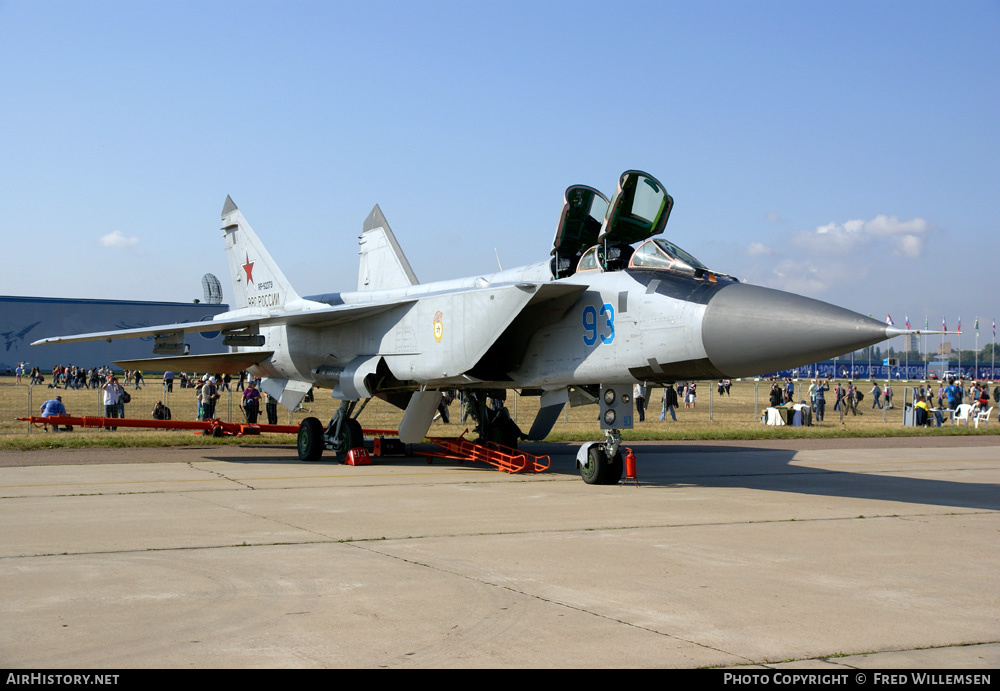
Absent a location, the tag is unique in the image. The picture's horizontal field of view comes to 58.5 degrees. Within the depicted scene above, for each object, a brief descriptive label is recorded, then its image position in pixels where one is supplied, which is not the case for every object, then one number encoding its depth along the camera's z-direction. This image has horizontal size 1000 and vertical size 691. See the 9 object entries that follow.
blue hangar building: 78.19
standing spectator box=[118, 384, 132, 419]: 26.89
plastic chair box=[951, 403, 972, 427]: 29.82
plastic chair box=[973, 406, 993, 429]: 29.03
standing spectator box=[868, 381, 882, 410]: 45.97
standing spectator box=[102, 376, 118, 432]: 25.61
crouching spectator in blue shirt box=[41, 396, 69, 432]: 21.38
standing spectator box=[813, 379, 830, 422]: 32.94
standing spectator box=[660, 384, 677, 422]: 30.22
